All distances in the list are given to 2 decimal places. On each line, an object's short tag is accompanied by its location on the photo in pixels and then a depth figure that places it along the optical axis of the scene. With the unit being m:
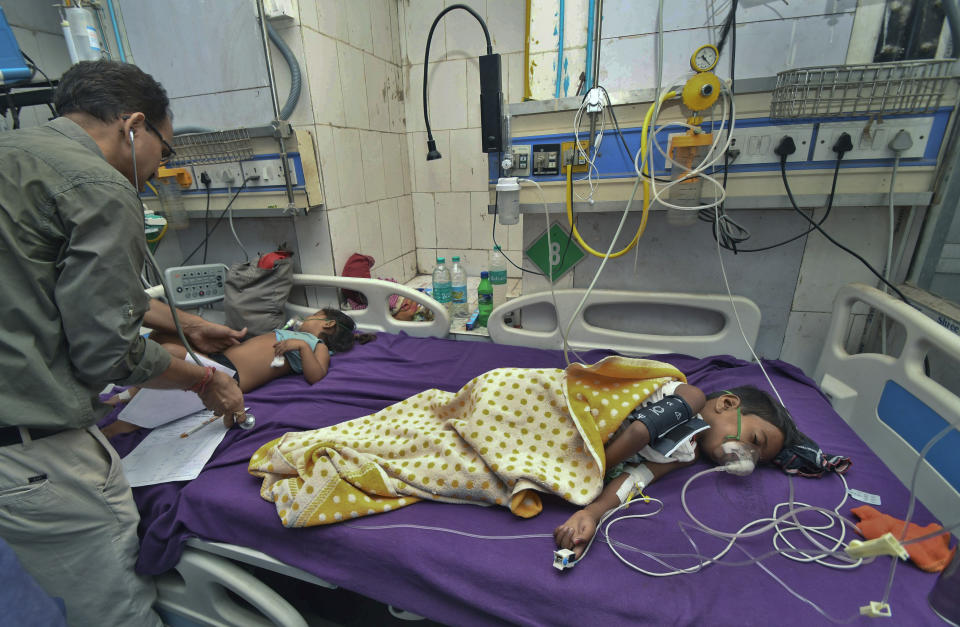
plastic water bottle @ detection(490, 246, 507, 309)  2.24
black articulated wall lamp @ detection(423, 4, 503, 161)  1.69
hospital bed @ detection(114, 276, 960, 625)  0.91
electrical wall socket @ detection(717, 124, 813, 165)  1.53
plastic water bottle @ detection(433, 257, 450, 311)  2.39
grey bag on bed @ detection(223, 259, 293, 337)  2.11
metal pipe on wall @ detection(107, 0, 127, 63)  2.20
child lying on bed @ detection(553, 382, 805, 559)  1.17
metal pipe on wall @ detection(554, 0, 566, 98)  1.74
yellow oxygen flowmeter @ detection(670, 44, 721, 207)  1.44
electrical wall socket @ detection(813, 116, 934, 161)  1.45
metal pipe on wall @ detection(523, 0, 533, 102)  1.85
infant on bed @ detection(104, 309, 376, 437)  1.79
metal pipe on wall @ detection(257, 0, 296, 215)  1.94
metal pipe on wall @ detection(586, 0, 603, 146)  1.64
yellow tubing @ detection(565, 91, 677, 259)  1.53
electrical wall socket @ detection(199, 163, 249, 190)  2.24
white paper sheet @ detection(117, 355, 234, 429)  1.52
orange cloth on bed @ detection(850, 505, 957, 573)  0.93
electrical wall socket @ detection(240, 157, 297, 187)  2.14
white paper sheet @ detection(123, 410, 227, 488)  1.32
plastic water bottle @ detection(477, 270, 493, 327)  2.27
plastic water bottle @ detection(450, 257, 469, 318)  2.48
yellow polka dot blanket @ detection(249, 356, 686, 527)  1.13
